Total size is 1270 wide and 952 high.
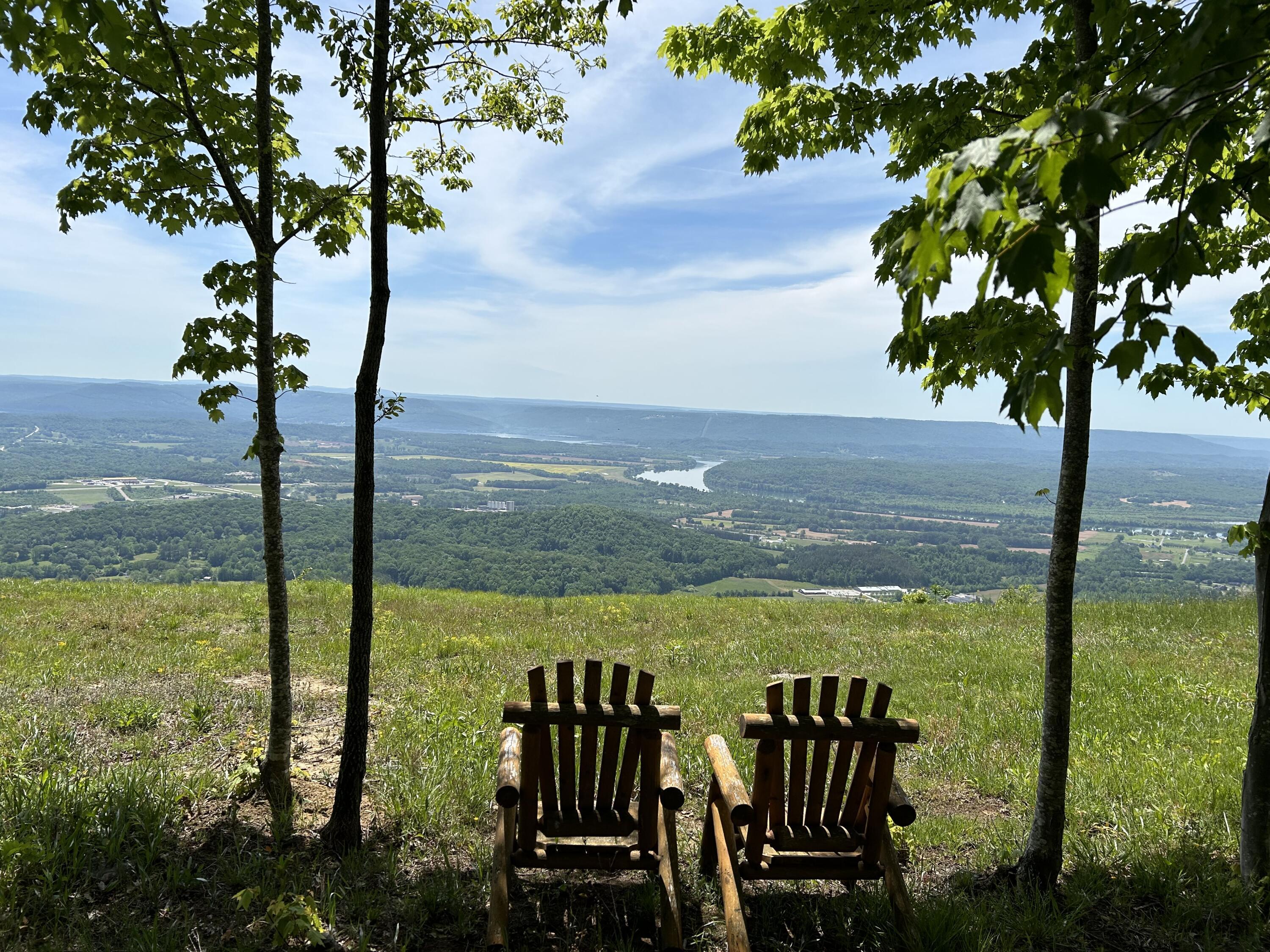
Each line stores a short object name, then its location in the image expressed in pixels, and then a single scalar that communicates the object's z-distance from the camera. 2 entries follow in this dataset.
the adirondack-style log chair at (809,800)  3.85
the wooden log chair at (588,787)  3.88
